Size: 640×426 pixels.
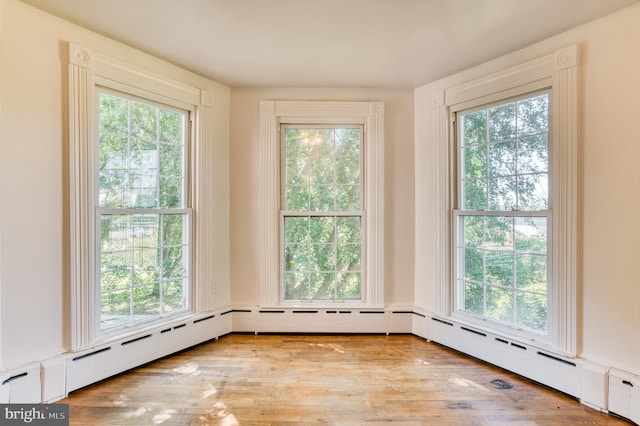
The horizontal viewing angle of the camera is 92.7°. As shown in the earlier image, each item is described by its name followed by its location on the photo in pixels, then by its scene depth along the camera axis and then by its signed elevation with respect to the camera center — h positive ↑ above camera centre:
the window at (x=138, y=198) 2.18 +0.13
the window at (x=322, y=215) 3.26 -0.03
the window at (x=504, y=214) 2.37 -0.02
